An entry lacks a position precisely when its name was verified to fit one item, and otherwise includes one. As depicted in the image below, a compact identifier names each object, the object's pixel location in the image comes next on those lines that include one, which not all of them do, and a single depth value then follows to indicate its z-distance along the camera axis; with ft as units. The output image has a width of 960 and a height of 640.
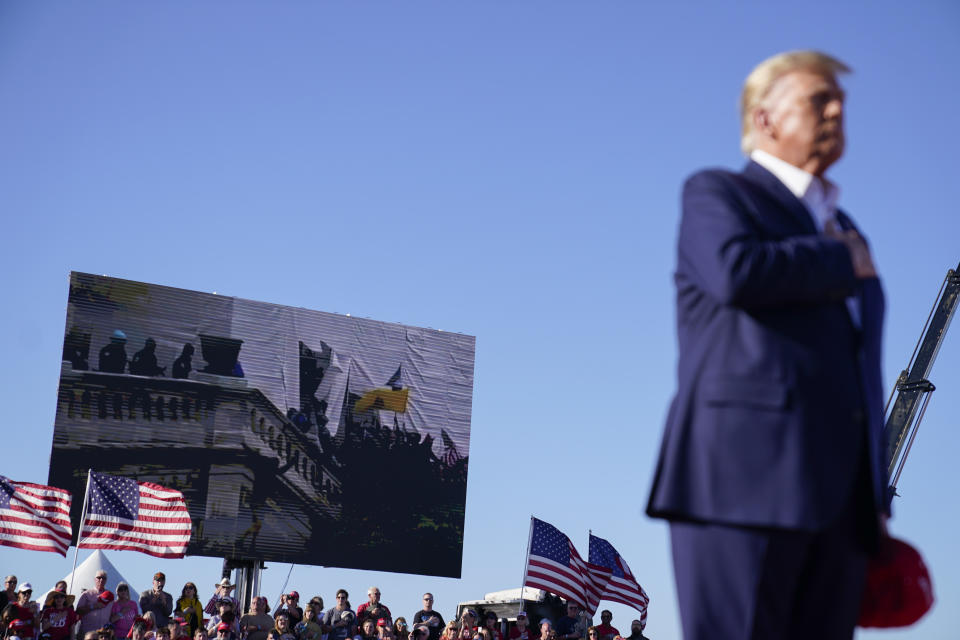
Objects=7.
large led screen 64.18
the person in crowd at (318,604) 44.24
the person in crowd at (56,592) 38.89
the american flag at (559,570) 53.83
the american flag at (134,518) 50.80
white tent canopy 64.39
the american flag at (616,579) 56.49
